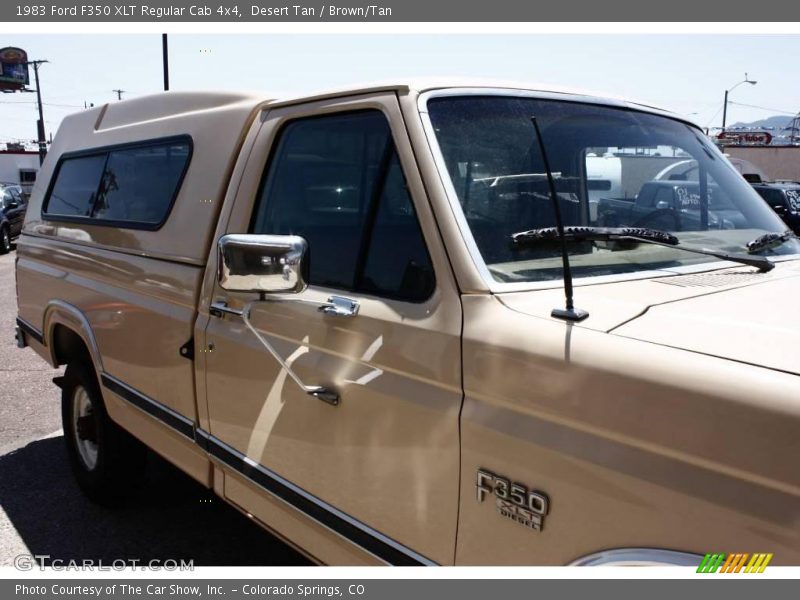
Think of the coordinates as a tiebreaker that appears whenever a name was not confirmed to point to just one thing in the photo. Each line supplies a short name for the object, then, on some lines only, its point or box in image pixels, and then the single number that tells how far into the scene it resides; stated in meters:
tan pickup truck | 1.48
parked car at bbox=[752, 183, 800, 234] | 14.09
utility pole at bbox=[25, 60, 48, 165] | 51.11
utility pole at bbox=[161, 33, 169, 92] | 17.02
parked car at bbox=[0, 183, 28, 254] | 17.73
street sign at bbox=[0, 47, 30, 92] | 63.75
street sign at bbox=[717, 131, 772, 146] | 43.78
